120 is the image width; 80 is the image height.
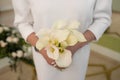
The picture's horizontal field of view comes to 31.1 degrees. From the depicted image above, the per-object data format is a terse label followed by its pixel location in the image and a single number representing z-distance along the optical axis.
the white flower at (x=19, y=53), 1.65
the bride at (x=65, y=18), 0.94
